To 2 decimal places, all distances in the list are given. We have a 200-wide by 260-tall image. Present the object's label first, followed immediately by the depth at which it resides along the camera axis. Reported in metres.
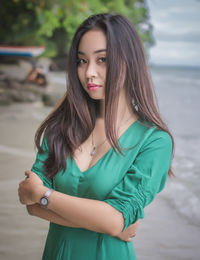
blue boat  8.49
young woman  1.08
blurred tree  7.89
